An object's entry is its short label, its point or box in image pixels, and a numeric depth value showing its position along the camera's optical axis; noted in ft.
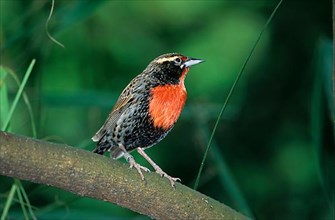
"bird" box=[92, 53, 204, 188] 20.79
